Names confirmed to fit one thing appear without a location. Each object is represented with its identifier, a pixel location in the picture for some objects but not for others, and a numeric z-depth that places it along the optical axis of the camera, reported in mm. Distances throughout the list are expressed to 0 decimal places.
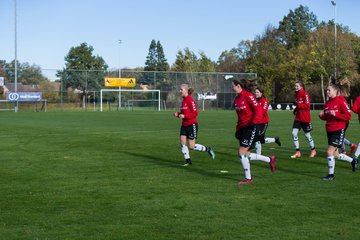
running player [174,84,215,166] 12633
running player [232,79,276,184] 9922
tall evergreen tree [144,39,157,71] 159350
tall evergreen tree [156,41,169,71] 159375
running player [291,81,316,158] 14352
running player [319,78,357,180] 10516
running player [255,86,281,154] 13781
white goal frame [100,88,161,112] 63062
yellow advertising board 63853
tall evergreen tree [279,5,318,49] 104500
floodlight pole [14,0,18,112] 56459
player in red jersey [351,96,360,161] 12680
